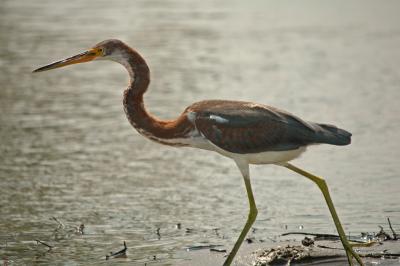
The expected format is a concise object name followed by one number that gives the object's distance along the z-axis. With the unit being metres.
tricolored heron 13.91
